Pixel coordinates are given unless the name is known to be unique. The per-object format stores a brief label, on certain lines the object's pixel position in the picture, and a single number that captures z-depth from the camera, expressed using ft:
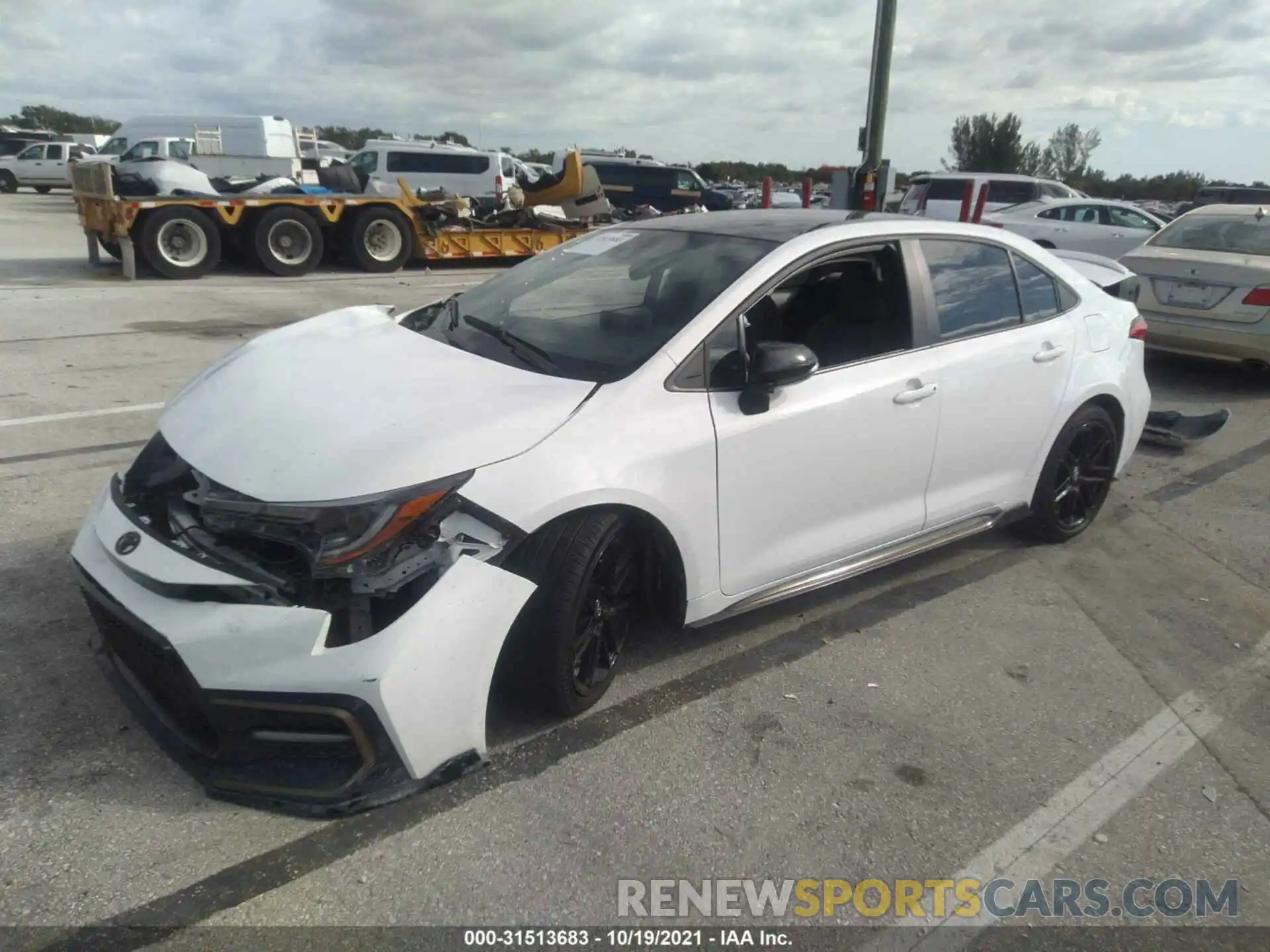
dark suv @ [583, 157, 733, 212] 83.30
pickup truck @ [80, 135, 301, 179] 78.43
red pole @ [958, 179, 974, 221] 42.14
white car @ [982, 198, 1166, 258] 47.24
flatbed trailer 43.42
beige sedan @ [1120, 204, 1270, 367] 25.75
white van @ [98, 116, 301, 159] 87.97
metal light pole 47.62
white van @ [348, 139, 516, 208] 73.00
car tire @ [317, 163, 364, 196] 54.60
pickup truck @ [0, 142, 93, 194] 110.93
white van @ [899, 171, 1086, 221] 59.77
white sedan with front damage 8.18
